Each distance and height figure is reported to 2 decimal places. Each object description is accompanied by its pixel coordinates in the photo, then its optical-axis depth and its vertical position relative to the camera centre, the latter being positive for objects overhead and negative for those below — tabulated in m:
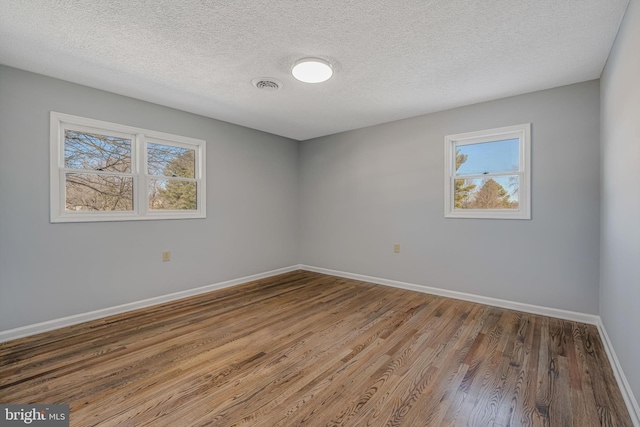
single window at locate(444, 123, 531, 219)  3.19 +0.46
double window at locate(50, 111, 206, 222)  2.83 +0.44
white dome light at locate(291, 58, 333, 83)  2.40 +1.23
